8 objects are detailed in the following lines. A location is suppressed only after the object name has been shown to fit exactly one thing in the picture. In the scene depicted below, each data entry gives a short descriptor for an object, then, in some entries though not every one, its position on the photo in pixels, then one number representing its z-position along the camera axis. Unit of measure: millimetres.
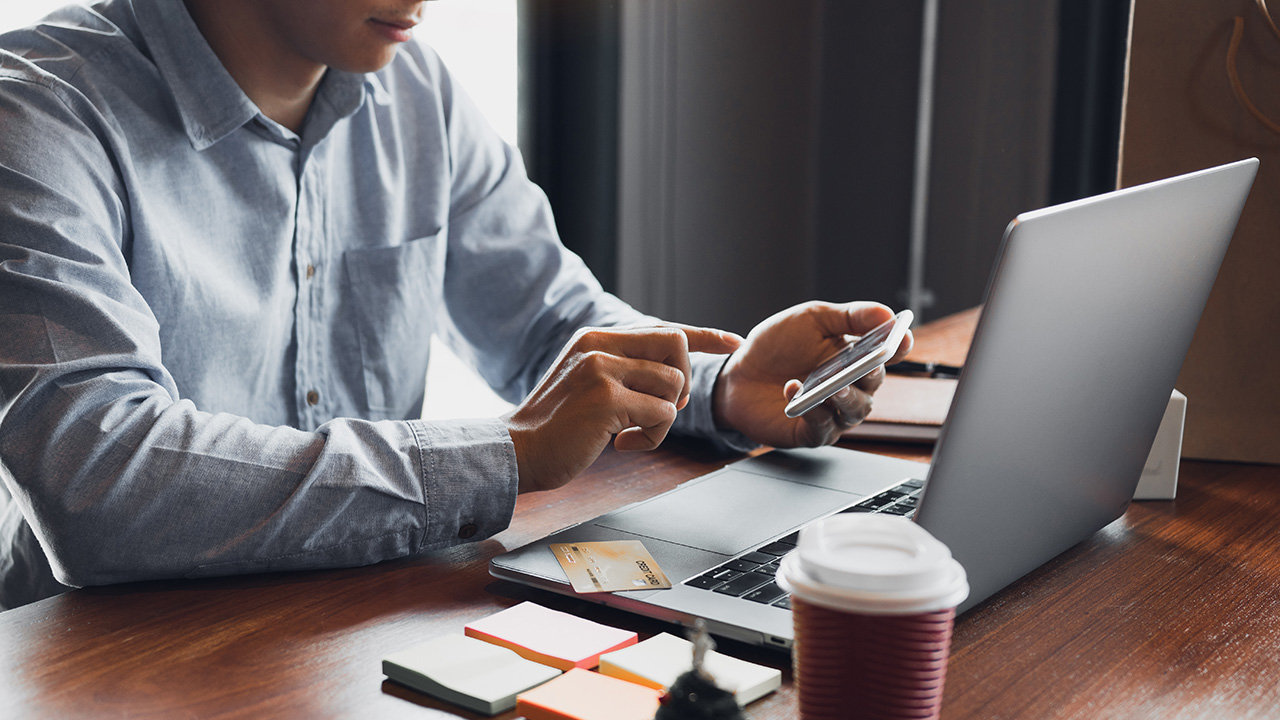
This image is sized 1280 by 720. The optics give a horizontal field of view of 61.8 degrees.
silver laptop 579
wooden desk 579
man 779
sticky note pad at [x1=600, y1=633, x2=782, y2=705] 572
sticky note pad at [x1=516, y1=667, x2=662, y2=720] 540
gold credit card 698
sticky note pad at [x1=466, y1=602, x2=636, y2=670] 607
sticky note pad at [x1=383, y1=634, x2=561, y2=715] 562
